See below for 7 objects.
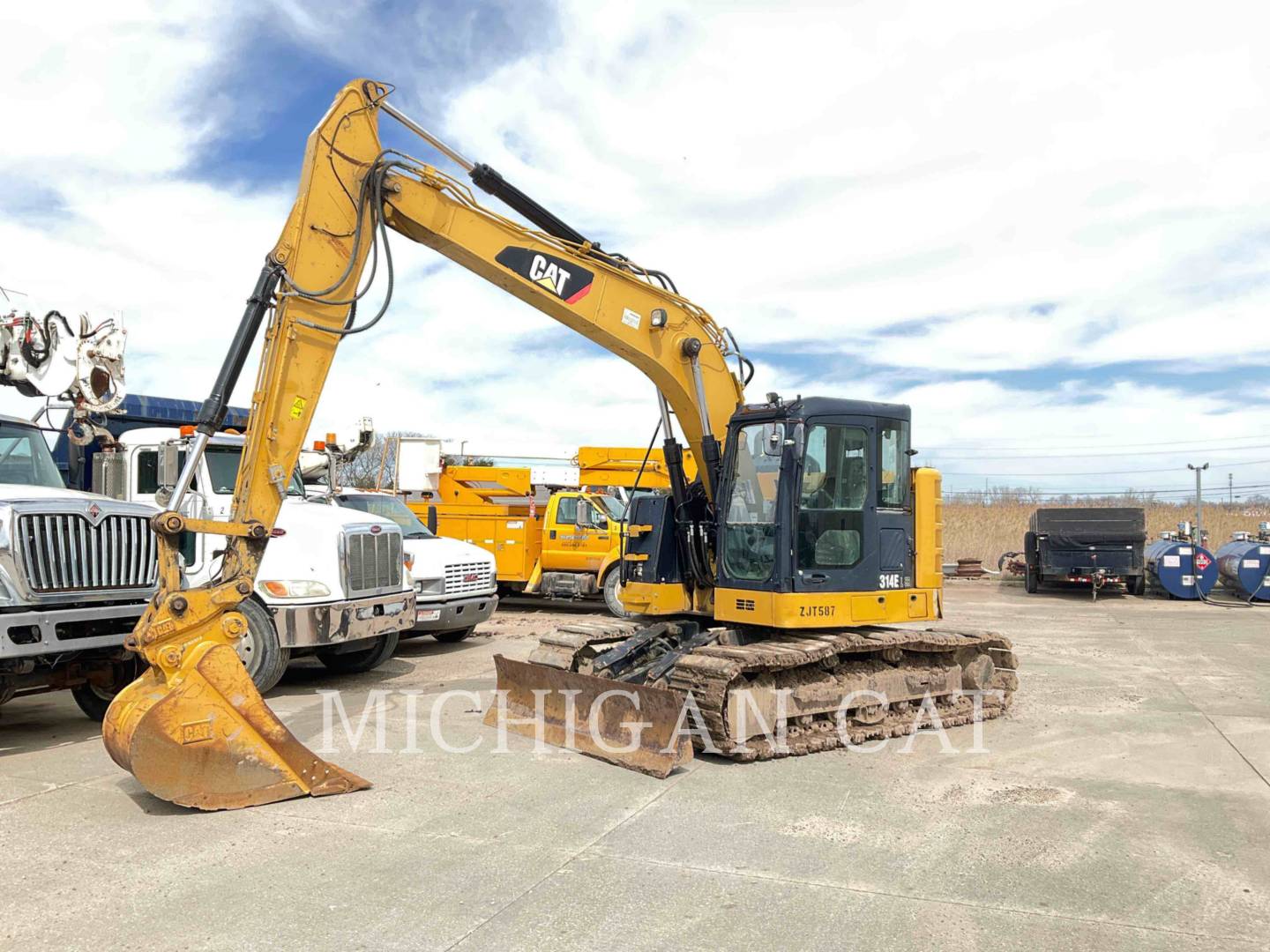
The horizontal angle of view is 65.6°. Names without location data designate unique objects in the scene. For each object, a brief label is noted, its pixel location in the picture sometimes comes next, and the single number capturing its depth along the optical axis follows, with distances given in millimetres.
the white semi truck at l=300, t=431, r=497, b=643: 11656
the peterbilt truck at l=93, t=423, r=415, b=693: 8898
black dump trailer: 21000
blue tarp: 9820
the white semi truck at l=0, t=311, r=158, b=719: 6898
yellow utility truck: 16891
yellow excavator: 5797
